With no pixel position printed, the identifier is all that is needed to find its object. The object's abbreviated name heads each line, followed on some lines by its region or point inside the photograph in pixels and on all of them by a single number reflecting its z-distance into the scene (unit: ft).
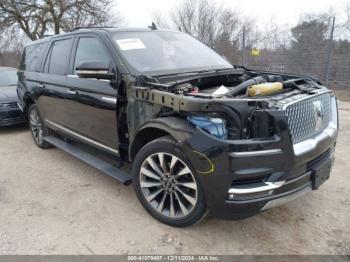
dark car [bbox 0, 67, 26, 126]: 23.00
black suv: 8.15
